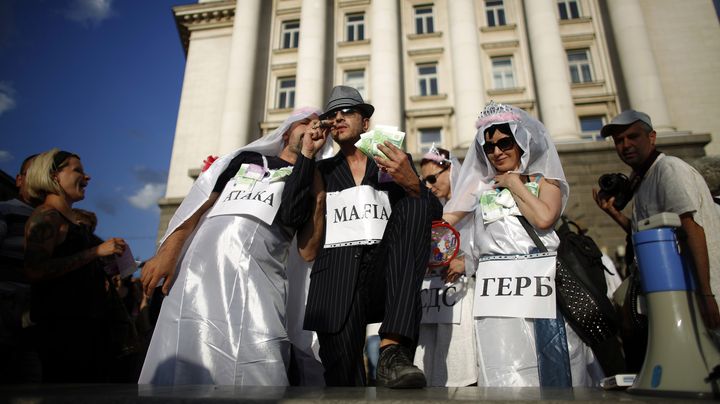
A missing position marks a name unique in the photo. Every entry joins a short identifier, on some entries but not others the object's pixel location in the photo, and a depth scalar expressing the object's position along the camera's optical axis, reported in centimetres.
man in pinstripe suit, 217
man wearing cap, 232
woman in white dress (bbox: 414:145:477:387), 320
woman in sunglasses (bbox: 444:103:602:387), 225
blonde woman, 273
